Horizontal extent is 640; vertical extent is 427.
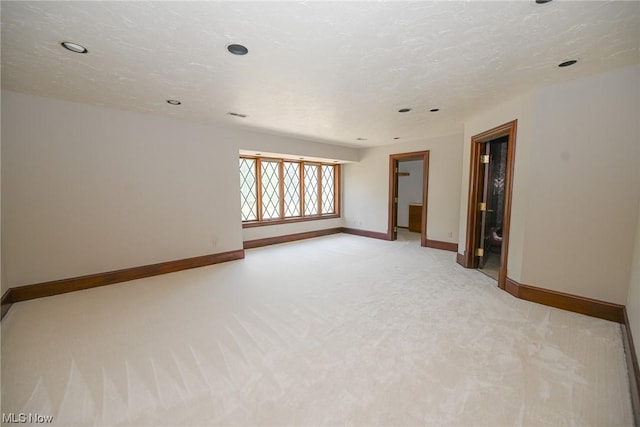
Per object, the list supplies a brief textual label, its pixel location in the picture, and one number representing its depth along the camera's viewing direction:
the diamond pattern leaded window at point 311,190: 5.98
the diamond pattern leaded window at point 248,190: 4.93
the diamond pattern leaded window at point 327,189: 6.37
